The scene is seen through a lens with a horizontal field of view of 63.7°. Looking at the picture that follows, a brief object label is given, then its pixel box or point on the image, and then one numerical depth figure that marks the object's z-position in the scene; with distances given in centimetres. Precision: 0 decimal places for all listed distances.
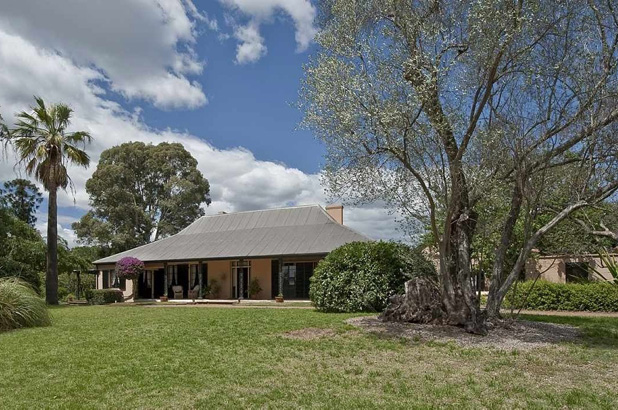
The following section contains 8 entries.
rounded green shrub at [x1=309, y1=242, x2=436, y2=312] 1466
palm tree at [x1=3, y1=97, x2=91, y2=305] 2201
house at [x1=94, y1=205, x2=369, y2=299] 2339
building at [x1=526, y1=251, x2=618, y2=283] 2050
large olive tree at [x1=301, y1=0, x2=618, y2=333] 894
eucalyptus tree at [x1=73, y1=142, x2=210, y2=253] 4000
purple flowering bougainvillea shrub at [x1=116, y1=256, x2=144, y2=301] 2498
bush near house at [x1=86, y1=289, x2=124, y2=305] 2434
